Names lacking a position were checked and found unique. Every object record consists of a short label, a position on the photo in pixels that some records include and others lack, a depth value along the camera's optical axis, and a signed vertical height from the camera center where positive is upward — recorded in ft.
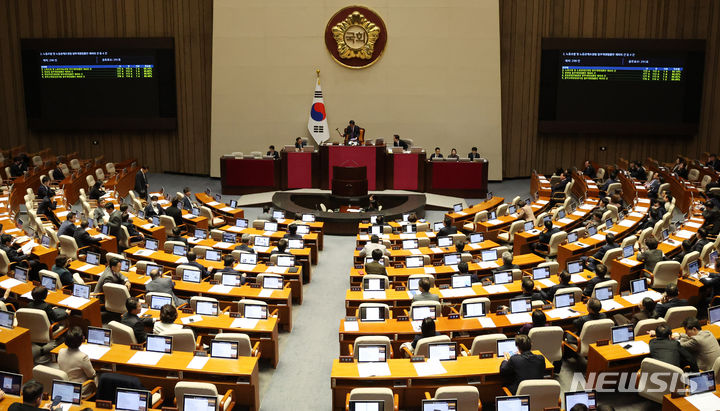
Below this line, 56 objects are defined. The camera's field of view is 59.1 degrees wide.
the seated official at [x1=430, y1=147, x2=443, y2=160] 69.97 -4.12
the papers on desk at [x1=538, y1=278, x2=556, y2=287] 34.78 -8.99
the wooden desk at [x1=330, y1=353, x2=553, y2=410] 24.09 -9.97
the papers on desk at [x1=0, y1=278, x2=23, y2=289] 33.30 -8.86
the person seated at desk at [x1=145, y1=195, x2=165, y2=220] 51.52 -7.68
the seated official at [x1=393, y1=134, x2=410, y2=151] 71.10 -2.90
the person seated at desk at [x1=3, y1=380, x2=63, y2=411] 19.88 -8.83
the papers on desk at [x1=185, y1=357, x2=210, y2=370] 24.61 -9.63
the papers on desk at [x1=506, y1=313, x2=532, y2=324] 29.45 -9.34
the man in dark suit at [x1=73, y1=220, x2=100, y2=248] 42.04 -8.05
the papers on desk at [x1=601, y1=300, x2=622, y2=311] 31.15 -9.17
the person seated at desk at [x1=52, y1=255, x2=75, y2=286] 34.29 -8.45
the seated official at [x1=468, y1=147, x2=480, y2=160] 69.36 -4.01
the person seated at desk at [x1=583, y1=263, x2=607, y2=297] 33.37 -8.46
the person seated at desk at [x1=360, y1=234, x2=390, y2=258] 40.88 -8.40
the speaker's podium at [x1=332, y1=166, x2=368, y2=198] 62.13 -6.24
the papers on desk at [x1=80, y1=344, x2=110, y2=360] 25.35 -9.47
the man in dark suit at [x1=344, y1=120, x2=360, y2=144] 71.05 -1.70
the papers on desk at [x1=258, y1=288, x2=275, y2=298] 33.37 -9.30
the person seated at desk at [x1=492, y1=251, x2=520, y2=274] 36.17 -8.30
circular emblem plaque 72.95 +9.16
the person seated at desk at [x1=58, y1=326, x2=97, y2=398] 23.95 -9.23
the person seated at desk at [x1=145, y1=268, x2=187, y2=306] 33.35 -8.92
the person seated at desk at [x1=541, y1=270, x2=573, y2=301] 32.14 -8.56
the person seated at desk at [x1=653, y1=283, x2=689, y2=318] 30.07 -8.66
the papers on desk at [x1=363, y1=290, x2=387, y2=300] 33.18 -9.34
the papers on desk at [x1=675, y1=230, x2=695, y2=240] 43.09 -7.87
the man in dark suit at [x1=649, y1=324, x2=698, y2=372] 25.07 -9.18
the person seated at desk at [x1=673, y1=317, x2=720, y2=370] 25.53 -9.00
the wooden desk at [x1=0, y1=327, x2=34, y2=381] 26.95 -9.90
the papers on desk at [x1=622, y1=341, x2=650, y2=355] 26.14 -9.48
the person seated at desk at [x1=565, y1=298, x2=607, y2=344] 28.35 -9.03
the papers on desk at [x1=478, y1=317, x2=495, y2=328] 29.07 -9.45
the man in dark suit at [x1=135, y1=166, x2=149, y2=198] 61.98 -6.68
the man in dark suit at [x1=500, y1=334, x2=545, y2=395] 23.47 -9.05
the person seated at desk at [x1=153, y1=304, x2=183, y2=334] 27.35 -8.80
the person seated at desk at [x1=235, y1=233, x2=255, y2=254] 41.22 -8.50
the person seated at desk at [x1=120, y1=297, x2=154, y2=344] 27.17 -8.78
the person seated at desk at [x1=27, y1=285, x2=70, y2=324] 29.73 -9.00
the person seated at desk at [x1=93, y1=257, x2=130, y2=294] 33.53 -8.56
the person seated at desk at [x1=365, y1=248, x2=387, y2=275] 36.63 -8.56
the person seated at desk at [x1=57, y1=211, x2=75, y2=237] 42.57 -7.56
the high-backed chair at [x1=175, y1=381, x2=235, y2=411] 21.72 -9.31
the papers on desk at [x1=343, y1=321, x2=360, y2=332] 28.91 -9.58
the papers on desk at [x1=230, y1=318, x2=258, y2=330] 29.19 -9.55
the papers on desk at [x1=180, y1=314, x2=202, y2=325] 29.55 -9.45
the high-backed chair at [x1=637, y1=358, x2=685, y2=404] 23.40 -9.76
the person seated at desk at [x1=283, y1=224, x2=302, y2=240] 43.62 -8.09
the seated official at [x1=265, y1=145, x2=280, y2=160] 70.07 -4.14
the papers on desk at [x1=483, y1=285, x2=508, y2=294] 34.07 -9.24
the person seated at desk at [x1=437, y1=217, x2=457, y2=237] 45.80 -8.08
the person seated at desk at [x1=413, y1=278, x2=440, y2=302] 31.45 -8.79
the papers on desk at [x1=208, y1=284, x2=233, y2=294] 33.99 -9.29
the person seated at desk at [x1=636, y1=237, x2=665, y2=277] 37.06 -7.95
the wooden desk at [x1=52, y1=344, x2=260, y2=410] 24.56 -9.94
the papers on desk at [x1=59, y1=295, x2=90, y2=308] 31.30 -9.25
